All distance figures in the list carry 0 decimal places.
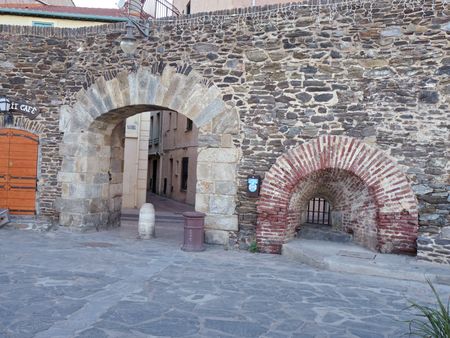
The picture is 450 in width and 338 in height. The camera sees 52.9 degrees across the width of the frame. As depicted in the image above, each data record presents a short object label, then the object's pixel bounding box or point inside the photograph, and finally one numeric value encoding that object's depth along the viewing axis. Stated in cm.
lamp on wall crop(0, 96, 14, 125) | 962
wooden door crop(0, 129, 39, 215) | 976
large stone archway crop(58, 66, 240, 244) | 830
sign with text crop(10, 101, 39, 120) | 972
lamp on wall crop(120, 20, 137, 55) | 829
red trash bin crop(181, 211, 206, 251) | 792
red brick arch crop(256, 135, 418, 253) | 719
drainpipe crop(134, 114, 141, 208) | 1608
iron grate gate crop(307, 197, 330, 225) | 944
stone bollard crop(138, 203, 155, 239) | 923
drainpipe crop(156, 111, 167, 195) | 2402
